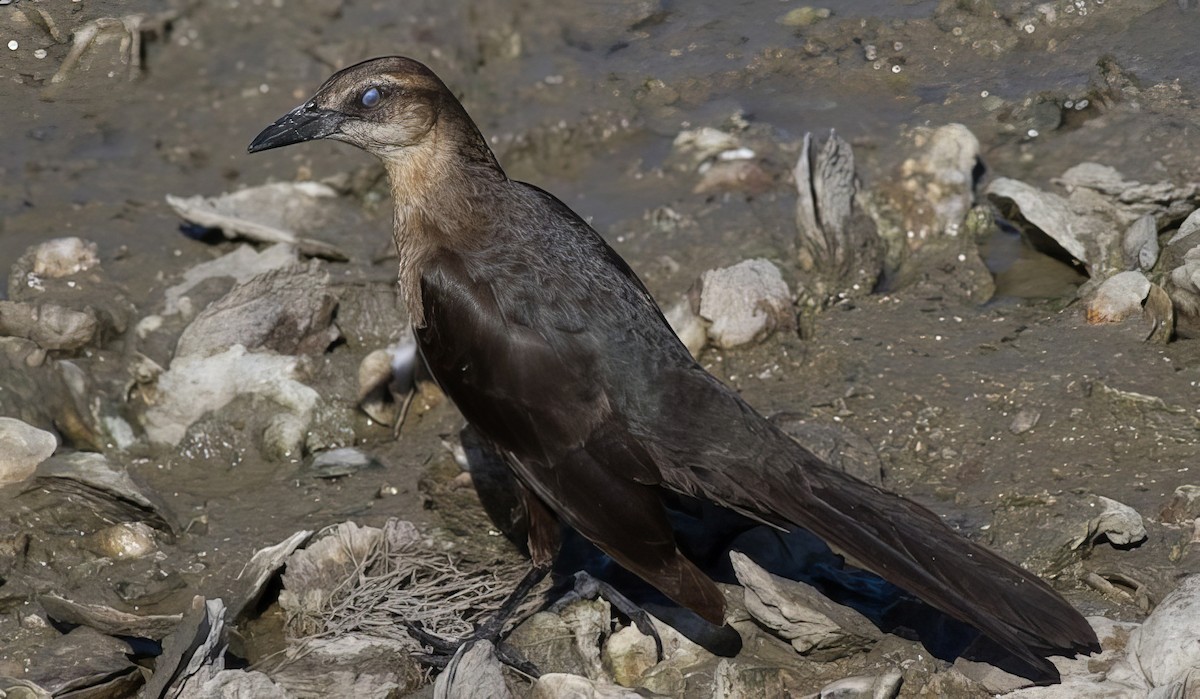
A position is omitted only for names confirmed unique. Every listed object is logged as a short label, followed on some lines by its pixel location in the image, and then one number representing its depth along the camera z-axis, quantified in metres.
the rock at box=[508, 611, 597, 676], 7.51
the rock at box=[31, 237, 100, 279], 11.20
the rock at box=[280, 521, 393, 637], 7.92
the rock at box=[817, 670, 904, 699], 6.73
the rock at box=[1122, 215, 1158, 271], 9.65
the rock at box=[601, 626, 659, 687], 7.46
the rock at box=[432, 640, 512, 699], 6.93
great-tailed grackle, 7.01
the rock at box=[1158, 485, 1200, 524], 7.71
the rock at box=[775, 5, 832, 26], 11.52
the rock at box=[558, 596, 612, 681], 7.43
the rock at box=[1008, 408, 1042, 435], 8.74
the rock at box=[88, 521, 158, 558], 8.57
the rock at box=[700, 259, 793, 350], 9.97
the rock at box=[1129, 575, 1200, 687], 6.40
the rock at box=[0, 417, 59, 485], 8.61
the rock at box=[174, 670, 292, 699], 6.97
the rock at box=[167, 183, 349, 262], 11.49
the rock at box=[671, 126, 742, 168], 12.36
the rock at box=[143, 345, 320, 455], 9.73
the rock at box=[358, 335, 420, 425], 9.89
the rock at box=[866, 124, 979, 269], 10.94
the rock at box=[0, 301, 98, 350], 10.21
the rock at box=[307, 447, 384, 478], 9.41
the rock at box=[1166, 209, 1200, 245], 9.60
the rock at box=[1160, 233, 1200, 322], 9.05
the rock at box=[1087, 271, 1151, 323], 9.26
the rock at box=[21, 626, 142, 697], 7.33
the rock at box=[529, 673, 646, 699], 6.87
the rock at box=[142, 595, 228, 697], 7.12
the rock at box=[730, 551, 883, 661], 7.21
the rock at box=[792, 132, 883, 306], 10.47
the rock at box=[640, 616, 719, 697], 7.32
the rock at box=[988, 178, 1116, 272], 9.98
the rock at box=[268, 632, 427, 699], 7.21
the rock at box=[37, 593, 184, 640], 7.66
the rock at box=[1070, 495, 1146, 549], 7.57
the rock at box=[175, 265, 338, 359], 10.08
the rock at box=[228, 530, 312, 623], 7.90
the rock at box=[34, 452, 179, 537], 8.50
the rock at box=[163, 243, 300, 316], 10.98
